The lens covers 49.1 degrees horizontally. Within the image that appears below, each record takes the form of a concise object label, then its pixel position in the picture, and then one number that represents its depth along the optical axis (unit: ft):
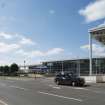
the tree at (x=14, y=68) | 161.09
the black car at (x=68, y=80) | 43.94
